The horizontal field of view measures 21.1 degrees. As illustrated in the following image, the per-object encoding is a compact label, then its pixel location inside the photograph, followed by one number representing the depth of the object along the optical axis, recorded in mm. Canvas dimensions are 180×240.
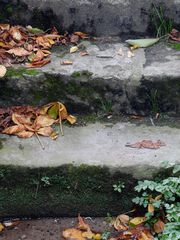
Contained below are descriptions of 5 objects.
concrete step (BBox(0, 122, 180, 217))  3182
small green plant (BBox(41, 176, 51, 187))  3195
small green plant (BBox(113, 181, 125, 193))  3184
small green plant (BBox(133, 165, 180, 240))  2897
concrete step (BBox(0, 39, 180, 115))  3535
